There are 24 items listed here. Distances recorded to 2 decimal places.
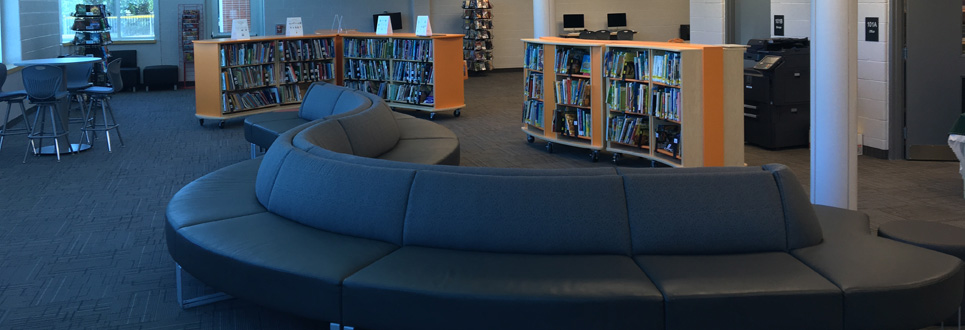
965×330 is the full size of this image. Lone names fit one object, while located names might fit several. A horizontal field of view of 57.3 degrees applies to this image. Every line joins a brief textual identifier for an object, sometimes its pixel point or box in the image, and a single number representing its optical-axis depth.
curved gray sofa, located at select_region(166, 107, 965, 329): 3.14
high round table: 8.94
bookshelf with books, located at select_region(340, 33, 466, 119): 11.89
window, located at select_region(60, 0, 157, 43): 16.78
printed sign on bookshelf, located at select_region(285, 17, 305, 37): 12.21
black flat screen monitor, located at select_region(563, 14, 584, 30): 19.53
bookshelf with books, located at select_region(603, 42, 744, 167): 7.11
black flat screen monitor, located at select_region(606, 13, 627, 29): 19.83
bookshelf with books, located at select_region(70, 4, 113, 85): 14.70
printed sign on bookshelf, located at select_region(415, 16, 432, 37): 11.81
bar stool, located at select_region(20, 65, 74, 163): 8.58
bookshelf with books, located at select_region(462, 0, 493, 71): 19.09
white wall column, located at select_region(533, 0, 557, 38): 9.96
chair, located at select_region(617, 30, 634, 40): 18.81
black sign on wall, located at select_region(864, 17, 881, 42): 8.10
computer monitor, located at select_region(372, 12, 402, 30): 18.11
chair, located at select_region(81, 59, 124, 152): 9.27
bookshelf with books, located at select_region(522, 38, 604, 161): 8.35
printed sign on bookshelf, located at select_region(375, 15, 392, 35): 12.36
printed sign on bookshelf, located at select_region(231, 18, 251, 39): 11.54
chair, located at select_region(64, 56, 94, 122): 9.44
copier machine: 8.73
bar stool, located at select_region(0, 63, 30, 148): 8.69
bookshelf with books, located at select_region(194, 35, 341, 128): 11.19
